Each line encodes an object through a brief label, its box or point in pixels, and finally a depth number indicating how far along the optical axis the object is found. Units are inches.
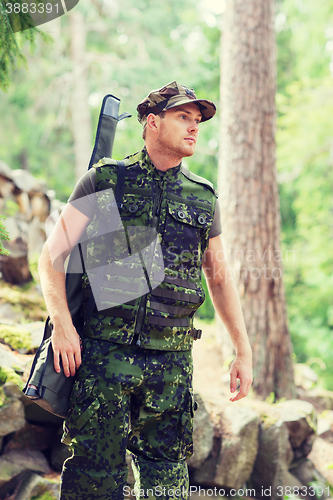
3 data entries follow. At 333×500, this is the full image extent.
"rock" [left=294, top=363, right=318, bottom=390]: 240.4
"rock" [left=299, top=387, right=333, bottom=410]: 229.8
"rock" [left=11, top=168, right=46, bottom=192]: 245.1
